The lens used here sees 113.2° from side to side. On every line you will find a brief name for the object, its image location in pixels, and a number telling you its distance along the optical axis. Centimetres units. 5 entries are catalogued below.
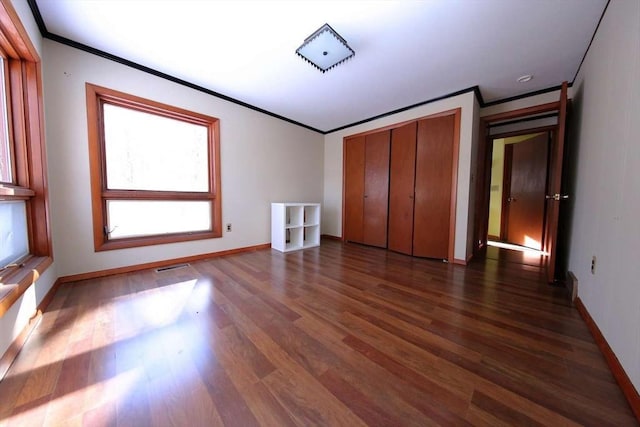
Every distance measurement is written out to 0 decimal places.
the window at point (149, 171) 217
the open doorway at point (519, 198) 364
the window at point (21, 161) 132
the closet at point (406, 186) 286
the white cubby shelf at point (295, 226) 336
